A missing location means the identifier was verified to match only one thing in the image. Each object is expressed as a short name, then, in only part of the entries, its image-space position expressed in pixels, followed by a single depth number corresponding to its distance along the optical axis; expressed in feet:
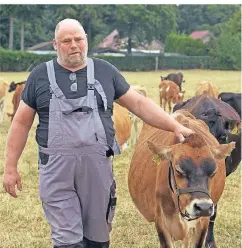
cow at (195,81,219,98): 57.53
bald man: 13.00
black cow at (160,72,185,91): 90.30
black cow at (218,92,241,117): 38.23
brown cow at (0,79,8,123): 55.05
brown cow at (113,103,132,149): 37.07
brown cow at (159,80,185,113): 64.23
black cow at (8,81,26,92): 59.82
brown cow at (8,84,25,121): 53.98
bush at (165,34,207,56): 211.41
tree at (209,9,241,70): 181.68
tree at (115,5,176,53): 211.41
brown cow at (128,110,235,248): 12.48
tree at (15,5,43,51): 170.60
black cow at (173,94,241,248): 22.07
